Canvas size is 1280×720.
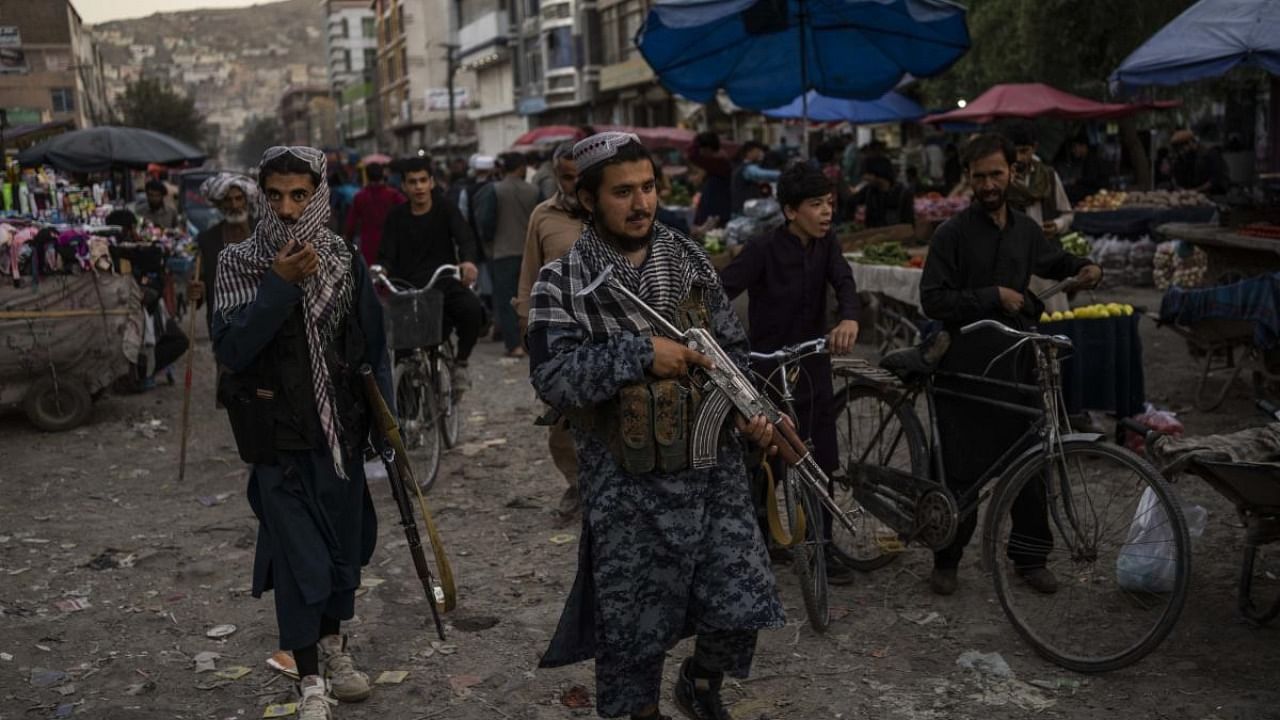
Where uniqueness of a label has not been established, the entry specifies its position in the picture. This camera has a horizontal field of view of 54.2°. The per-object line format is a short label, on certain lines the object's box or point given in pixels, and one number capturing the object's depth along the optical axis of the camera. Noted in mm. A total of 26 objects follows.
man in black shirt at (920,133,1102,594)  5145
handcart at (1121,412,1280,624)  4328
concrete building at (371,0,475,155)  79688
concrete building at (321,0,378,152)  128625
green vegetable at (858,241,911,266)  10695
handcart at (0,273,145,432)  9492
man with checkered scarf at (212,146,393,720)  4062
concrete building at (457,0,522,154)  64125
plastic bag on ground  4566
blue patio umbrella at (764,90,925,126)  17869
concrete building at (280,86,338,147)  148500
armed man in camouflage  3367
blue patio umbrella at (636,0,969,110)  9586
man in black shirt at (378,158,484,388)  8508
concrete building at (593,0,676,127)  46000
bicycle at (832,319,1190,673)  4562
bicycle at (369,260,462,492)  7738
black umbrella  17138
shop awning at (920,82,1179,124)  17609
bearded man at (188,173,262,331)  6801
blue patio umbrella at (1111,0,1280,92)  8922
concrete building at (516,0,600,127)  52469
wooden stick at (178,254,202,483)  7918
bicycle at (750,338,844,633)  4863
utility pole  63356
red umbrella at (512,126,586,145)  28078
